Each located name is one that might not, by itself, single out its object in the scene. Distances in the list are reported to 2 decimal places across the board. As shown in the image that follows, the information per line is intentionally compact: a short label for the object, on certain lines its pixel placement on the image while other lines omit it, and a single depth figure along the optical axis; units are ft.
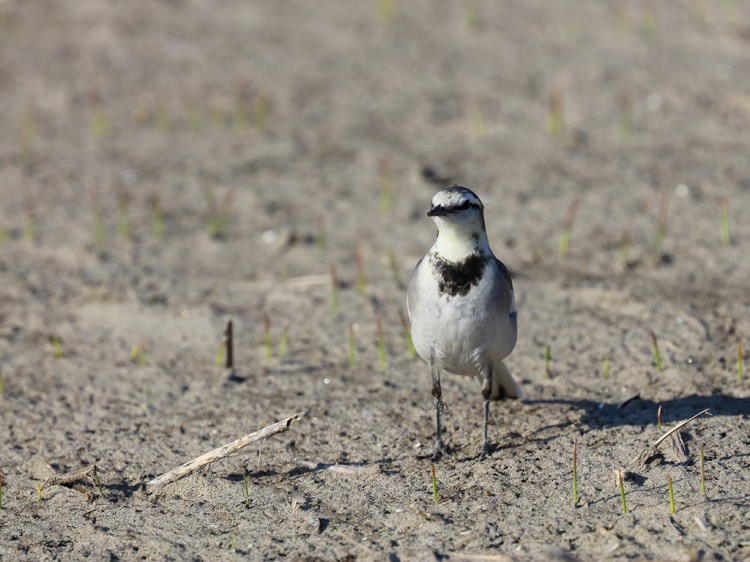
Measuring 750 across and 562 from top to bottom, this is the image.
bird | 32.40
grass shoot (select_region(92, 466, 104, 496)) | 33.55
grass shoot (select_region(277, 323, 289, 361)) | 41.94
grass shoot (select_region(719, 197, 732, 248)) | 48.08
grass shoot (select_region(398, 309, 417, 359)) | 41.65
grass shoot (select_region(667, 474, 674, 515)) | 29.91
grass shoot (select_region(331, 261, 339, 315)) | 44.24
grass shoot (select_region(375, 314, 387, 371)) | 40.27
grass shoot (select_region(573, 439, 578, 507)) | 31.07
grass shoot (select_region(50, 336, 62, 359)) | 42.37
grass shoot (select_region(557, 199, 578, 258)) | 48.60
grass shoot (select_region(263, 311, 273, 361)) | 41.34
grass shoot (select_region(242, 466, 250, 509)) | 32.51
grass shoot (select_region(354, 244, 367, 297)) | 44.96
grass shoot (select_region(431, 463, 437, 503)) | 31.72
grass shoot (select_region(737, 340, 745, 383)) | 37.43
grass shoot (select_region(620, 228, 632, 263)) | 47.64
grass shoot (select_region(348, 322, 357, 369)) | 40.96
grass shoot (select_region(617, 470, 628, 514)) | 30.25
